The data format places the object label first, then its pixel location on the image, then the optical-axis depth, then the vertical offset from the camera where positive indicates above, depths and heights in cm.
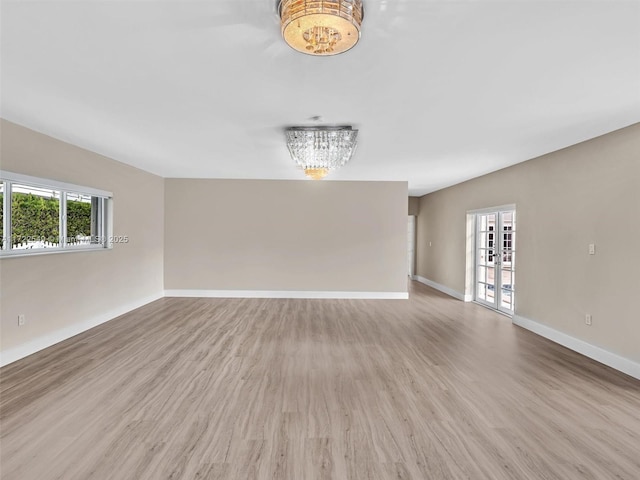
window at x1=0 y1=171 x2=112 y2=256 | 342 +23
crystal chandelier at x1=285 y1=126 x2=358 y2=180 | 351 +104
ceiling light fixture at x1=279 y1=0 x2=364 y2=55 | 147 +99
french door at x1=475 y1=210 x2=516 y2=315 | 566 -39
